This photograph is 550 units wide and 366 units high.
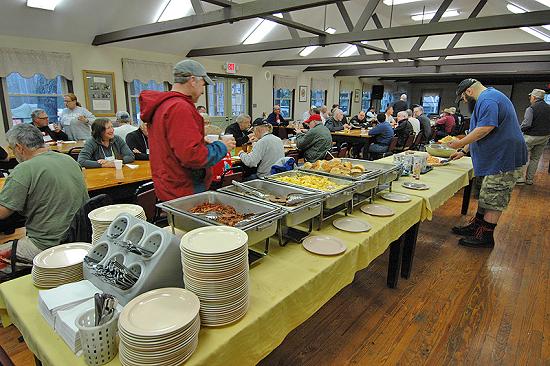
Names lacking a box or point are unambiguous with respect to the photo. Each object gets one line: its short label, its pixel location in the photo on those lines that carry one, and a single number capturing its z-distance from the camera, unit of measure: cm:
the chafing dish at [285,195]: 141
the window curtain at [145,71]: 678
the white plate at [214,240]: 88
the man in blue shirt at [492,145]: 263
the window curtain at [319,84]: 1220
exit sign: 891
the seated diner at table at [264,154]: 334
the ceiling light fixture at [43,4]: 480
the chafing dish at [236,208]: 124
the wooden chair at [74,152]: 422
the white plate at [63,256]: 111
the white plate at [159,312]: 76
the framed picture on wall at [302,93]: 1174
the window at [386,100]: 1641
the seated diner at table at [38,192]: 169
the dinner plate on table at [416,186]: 246
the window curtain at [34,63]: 519
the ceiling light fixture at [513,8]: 666
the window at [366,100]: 1535
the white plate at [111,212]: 122
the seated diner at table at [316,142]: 441
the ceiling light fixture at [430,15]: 911
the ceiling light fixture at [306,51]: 1000
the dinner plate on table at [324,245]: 140
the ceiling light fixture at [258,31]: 772
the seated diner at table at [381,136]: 626
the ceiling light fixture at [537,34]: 753
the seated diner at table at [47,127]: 500
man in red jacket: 151
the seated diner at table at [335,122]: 759
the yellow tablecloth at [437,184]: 228
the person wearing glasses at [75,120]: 550
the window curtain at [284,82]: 1065
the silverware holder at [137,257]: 93
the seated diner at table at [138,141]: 394
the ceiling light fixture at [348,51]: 1084
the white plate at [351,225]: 165
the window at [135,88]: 711
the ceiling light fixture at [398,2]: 804
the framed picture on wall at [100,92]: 628
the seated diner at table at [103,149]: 321
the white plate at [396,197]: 215
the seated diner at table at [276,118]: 871
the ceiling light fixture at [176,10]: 601
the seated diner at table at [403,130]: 688
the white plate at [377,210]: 188
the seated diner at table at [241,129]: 493
